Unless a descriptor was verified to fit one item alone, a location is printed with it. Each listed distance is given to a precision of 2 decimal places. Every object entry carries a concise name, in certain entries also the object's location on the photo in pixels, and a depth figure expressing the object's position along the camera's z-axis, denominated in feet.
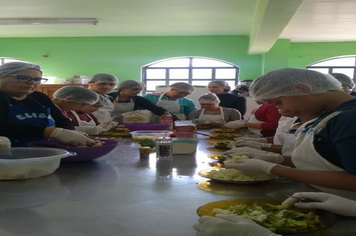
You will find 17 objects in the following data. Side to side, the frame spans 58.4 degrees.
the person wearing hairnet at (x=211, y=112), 14.79
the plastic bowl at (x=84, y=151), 5.33
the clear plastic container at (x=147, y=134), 8.25
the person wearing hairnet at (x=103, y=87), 12.96
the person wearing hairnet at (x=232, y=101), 17.24
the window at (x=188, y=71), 27.94
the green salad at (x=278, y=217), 2.84
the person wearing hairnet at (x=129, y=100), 13.97
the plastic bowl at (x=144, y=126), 10.05
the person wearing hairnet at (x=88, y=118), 9.24
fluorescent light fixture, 20.36
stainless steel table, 2.97
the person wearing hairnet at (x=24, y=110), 5.73
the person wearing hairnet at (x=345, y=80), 11.01
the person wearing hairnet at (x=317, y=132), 3.47
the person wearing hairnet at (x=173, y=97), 15.90
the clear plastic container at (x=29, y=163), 4.29
